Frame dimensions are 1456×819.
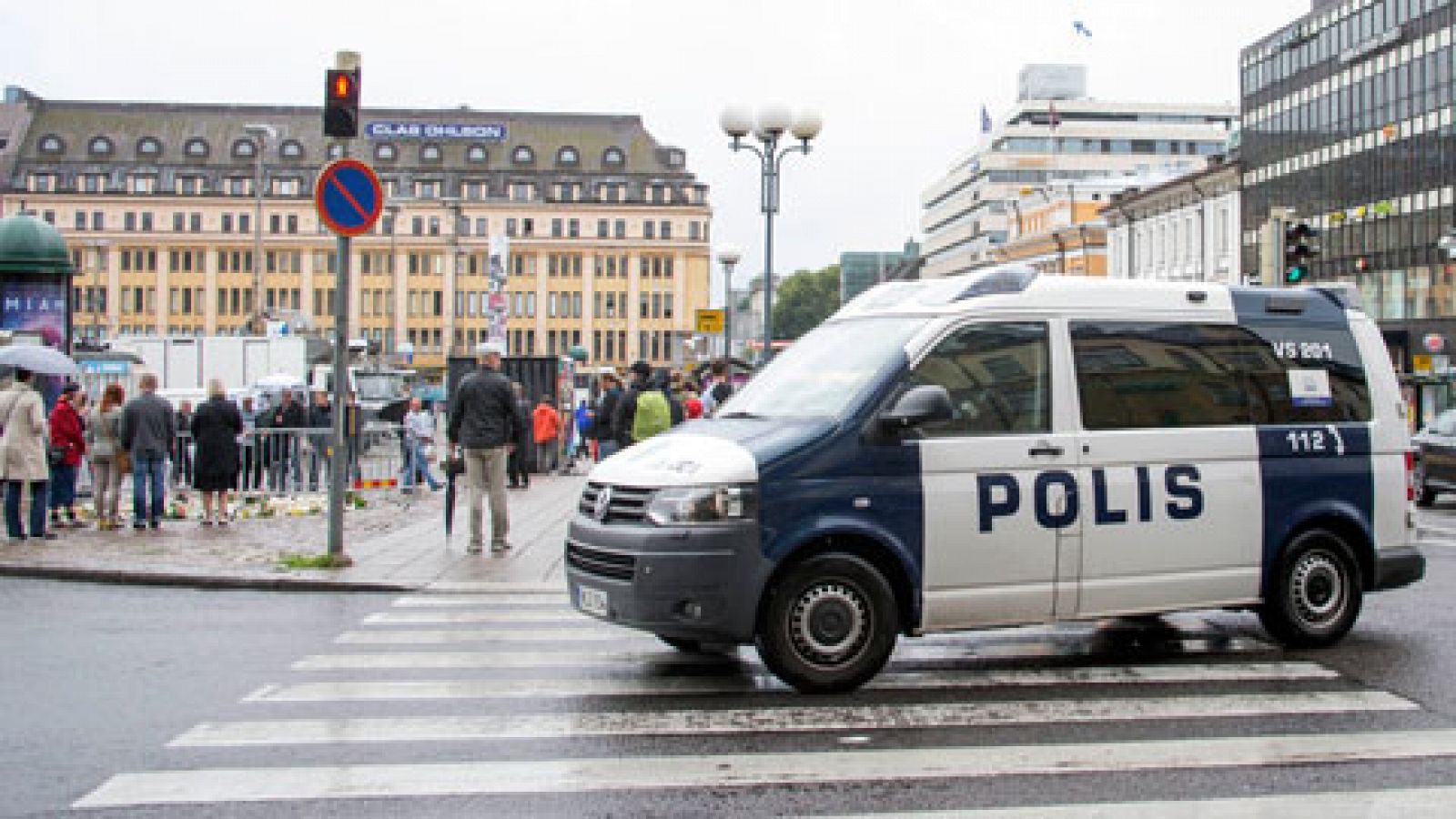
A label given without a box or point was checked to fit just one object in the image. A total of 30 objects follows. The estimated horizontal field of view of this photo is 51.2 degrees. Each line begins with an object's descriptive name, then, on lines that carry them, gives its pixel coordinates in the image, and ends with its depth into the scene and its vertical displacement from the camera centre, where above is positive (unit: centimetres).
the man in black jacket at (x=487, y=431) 1457 -8
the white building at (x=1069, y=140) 11900 +2248
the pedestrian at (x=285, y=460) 2123 -51
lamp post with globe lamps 2300 +448
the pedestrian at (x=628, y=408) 1877 +20
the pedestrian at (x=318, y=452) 2175 -42
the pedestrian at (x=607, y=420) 2137 +4
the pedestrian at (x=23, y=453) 1583 -32
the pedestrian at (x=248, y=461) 2094 -53
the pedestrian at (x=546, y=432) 2905 -17
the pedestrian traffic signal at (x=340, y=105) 1378 +289
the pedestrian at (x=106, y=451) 1789 -33
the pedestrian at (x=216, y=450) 1767 -32
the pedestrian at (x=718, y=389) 2086 +49
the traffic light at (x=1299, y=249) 2300 +265
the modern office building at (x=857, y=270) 19294 +1970
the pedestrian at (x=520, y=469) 2620 -78
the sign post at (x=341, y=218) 1359 +185
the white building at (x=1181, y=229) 7700 +1074
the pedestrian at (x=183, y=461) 2390 -62
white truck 4066 +173
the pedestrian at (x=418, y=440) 2472 -28
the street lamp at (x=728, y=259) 3394 +368
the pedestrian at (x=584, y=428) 3619 -10
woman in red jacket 1764 -36
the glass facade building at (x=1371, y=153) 5959 +1173
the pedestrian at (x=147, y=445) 1719 -25
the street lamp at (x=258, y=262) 4991 +549
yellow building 12975 +1767
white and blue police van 786 -31
